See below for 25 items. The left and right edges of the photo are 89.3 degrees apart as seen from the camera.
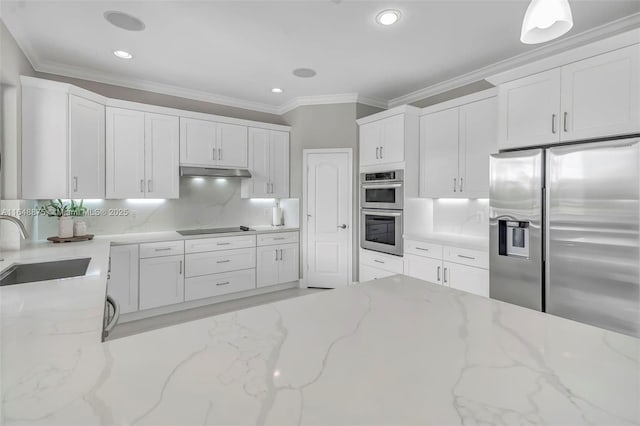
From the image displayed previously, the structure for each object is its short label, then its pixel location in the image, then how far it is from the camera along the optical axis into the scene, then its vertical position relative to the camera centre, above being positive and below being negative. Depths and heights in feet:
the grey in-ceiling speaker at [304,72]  11.81 +5.17
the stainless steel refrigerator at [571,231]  6.87 -0.48
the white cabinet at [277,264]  14.15 -2.40
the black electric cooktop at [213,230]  13.05 -0.84
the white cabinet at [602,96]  7.00 +2.66
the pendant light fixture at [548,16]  3.59 +2.24
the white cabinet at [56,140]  9.46 +2.17
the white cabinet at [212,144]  13.05 +2.83
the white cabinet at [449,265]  10.06 -1.85
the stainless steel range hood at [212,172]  12.78 +1.61
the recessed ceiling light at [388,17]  8.15 +5.01
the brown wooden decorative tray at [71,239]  10.26 -0.91
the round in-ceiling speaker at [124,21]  8.32 +5.05
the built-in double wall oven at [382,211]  12.67 +0.00
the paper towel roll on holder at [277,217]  15.81 -0.30
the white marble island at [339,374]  1.91 -1.18
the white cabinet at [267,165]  14.75 +2.15
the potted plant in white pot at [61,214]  10.50 -0.11
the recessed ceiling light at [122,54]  10.27 +5.06
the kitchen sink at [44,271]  6.70 -1.32
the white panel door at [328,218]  14.83 -0.32
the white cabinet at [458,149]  10.73 +2.20
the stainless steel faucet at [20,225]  6.10 -0.28
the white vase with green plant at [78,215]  11.01 -0.15
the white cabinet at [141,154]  11.57 +2.11
